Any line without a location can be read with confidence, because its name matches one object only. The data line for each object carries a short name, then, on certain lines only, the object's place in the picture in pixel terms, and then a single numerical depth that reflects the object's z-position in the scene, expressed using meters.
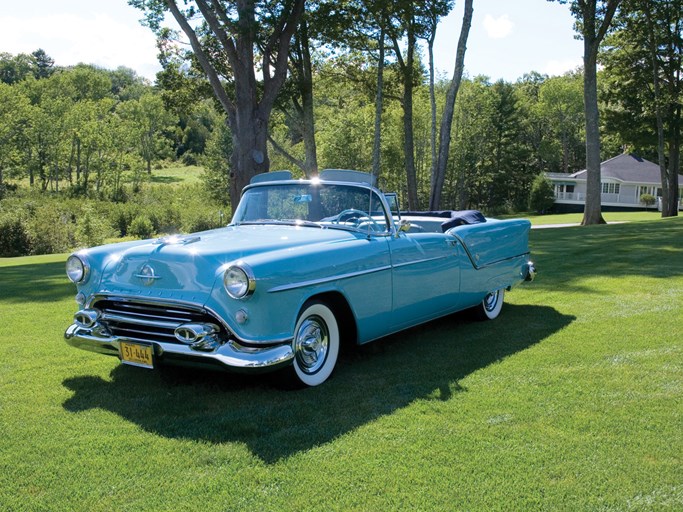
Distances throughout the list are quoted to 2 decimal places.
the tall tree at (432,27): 23.83
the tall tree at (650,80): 30.66
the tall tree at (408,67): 24.47
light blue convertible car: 4.28
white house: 59.88
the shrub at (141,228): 39.97
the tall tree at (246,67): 17.05
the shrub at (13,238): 29.45
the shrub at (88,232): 30.08
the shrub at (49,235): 29.81
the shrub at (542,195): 54.09
